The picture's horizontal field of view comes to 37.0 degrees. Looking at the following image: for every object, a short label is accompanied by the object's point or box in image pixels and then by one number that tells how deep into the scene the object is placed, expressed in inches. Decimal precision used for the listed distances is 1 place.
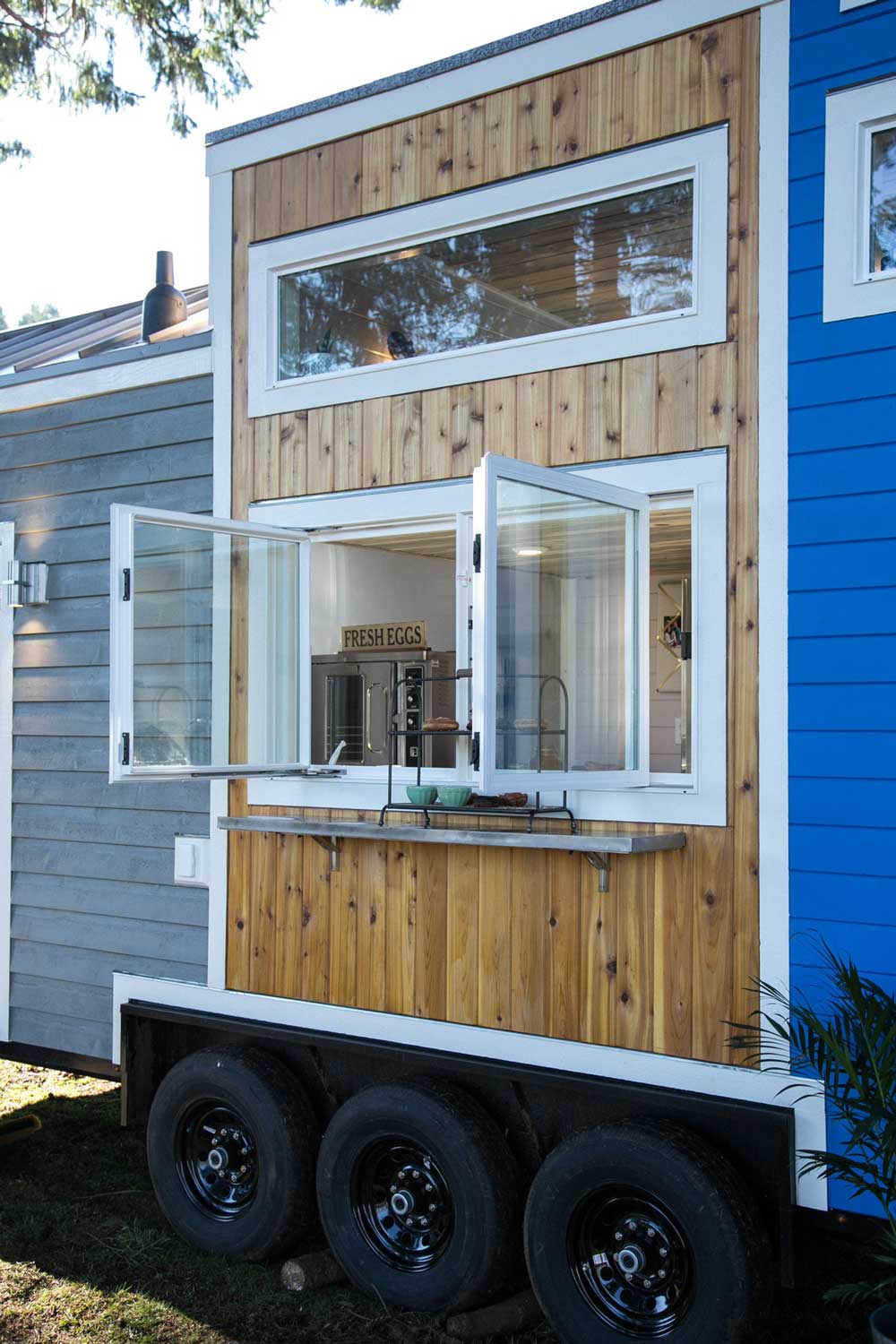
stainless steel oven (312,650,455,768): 193.8
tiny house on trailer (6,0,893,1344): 146.1
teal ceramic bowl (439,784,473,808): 165.9
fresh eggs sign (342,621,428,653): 208.5
